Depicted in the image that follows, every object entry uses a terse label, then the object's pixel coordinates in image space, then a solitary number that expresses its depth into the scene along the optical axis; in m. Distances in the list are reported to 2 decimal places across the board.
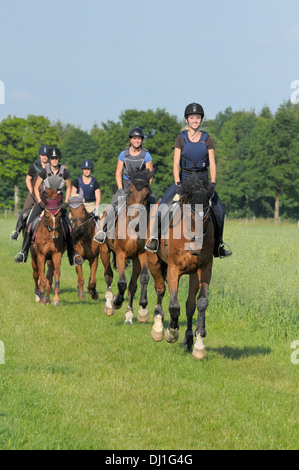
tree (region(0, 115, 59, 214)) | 87.81
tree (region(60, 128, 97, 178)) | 109.31
